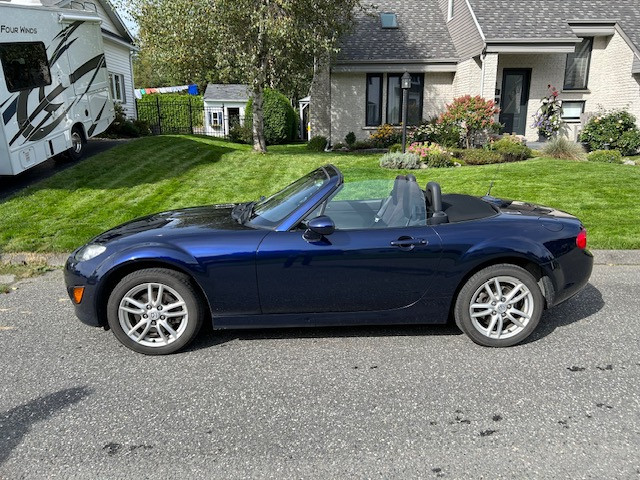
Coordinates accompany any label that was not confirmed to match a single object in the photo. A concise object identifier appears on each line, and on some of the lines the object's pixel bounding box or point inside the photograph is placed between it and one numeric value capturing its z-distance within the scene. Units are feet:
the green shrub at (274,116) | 88.48
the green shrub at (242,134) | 83.56
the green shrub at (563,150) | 43.45
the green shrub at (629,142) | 47.47
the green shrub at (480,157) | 41.88
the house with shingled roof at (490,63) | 52.34
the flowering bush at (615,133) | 47.85
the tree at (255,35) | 41.96
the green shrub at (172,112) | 85.20
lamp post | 40.16
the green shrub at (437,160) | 40.01
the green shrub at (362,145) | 58.03
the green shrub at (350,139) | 58.85
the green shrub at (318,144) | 59.41
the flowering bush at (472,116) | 48.83
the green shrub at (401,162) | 38.96
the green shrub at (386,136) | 56.90
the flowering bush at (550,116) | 53.57
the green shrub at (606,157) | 42.63
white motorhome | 29.09
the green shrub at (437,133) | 48.98
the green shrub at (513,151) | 43.42
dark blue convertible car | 12.37
